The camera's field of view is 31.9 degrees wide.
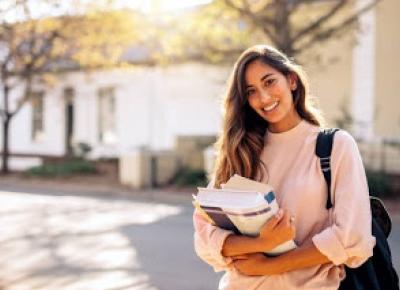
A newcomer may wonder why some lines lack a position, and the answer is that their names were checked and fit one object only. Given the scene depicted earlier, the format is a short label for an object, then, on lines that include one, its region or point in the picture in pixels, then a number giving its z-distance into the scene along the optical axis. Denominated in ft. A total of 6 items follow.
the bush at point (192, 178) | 61.93
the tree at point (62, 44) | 61.31
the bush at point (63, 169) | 74.69
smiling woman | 7.35
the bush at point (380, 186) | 51.26
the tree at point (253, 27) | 53.93
